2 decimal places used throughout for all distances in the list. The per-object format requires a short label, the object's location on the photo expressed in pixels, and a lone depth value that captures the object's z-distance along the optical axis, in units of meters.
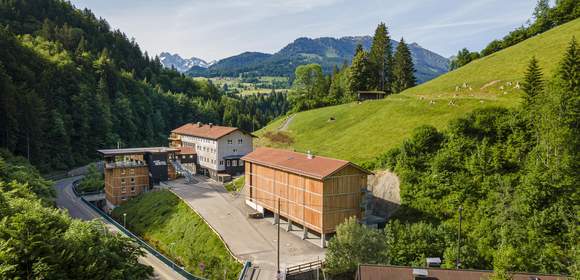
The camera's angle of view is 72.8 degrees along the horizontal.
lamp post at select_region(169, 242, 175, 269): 46.28
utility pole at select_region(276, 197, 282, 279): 31.11
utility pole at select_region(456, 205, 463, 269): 28.80
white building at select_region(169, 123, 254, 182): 70.31
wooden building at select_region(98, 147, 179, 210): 66.31
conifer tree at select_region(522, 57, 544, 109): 38.16
